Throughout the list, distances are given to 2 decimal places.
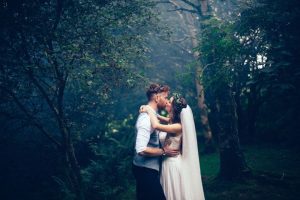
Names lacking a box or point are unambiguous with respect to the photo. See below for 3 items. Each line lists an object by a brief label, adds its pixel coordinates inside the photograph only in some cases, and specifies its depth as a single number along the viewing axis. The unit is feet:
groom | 14.47
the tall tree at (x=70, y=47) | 22.54
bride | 16.40
